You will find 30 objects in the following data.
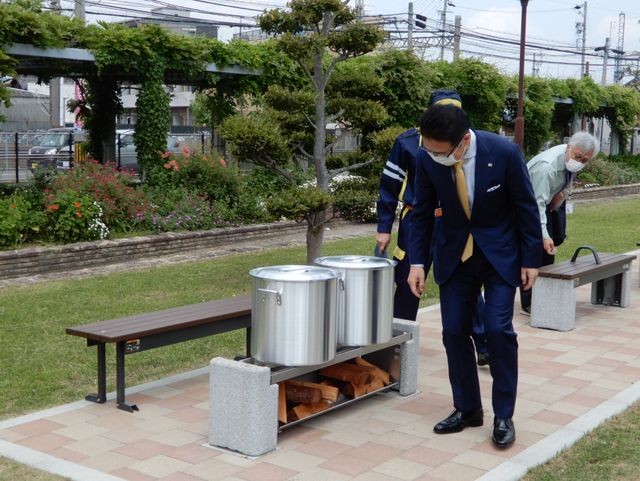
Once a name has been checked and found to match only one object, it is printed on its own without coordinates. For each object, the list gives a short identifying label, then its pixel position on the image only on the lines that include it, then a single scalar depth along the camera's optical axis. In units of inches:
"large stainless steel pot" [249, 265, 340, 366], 182.4
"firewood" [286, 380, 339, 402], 209.6
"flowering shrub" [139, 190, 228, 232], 531.8
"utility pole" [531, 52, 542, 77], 1904.0
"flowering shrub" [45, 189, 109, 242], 468.4
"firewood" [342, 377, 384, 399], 218.5
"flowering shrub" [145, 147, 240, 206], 613.0
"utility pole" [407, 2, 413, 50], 1517.5
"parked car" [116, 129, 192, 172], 740.0
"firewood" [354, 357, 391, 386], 226.4
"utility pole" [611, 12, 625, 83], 2305.6
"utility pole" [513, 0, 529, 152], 855.1
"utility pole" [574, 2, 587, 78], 2576.3
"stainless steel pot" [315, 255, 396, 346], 205.0
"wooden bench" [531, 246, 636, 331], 315.0
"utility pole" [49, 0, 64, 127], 1207.2
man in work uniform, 243.0
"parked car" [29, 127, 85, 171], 811.0
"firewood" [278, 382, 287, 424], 197.8
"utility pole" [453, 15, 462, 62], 1611.5
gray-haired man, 281.9
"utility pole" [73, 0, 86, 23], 1125.1
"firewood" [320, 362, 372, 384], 220.7
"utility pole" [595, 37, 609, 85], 2123.5
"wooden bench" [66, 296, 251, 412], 211.5
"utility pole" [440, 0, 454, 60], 1640.0
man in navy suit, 183.6
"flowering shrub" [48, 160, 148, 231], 512.4
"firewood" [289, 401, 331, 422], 203.3
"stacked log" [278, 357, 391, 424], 204.2
